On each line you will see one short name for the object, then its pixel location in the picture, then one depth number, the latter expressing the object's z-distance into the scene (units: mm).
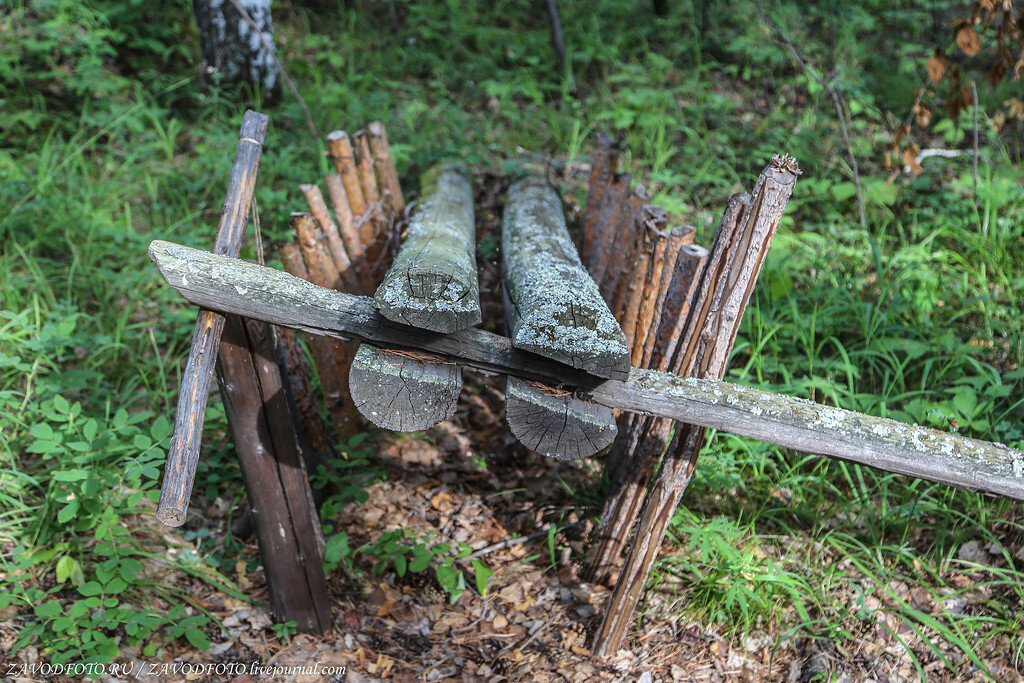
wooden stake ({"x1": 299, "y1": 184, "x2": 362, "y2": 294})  2957
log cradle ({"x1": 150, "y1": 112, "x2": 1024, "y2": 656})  1974
